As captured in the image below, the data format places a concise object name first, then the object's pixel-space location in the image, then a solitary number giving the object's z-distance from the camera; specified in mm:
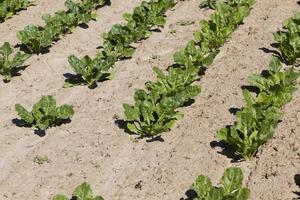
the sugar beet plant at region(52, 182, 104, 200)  11056
